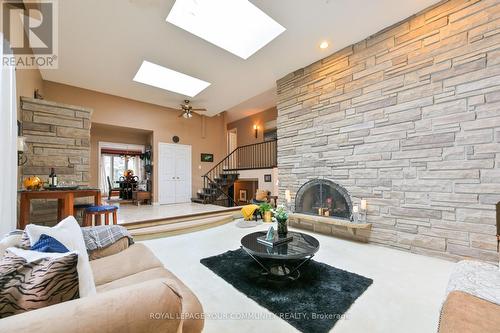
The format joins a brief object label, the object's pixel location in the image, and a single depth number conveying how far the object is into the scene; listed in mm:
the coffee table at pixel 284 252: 1936
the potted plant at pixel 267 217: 4516
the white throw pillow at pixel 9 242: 1151
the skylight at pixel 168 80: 4391
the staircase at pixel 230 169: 7160
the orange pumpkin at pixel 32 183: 2645
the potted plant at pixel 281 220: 2428
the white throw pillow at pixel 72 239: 869
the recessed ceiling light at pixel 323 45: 3385
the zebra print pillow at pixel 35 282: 698
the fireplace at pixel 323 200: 3508
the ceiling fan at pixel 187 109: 6012
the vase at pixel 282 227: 2447
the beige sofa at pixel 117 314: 579
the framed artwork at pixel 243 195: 8466
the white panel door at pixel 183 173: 7234
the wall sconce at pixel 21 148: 2609
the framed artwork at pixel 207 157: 7906
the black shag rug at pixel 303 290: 1534
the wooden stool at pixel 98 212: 3053
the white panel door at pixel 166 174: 6828
